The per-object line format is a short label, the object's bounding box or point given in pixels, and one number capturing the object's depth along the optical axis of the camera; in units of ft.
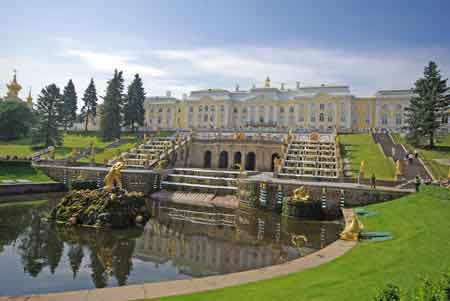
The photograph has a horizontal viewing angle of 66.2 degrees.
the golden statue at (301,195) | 82.68
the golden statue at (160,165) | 124.44
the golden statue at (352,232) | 52.75
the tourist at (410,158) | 122.01
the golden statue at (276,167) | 115.60
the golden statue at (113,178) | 74.33
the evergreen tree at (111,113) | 207.82
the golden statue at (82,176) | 118.38
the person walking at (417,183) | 86.14
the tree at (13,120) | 207.62
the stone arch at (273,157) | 155.51
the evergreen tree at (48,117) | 191.62
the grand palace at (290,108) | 261.24
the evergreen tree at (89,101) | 253.65
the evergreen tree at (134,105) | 229.86
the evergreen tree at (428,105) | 147.84
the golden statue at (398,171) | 98.22
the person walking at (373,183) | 89.16
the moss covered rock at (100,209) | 66.95
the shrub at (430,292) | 20.89
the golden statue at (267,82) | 302.29
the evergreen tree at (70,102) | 261.03
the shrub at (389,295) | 21.68
